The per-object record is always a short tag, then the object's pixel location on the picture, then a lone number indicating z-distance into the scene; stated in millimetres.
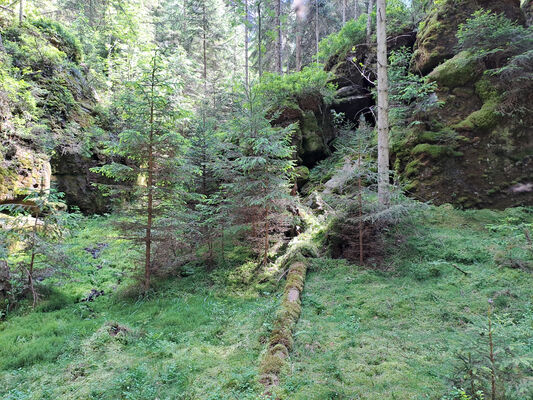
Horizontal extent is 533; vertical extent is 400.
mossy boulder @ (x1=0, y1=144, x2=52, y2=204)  9602
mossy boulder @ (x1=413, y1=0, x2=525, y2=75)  11438
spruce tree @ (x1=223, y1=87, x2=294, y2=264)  8742
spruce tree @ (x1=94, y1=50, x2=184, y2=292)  7762
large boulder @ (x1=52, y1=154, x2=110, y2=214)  13156
